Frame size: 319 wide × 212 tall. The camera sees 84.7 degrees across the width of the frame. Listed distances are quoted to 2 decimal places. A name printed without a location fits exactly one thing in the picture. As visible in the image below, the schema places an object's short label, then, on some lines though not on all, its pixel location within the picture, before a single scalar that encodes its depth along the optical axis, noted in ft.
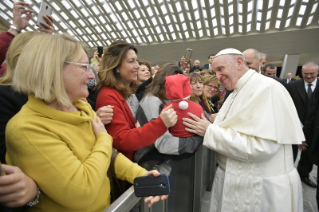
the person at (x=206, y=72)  14.69
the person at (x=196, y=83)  9.25
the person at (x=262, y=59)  12.17
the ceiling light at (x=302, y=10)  46.70
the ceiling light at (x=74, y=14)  65.34
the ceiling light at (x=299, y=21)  48.96
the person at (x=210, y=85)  11.84
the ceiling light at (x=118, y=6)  60.08
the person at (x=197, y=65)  20.60
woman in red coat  4.42
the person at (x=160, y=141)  4.88
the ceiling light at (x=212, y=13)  54.72
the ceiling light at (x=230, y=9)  52.22
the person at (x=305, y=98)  11.32
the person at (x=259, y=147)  4.99
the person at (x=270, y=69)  16.04
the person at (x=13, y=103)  2.13
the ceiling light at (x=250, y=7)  49.68
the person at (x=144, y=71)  10.53
